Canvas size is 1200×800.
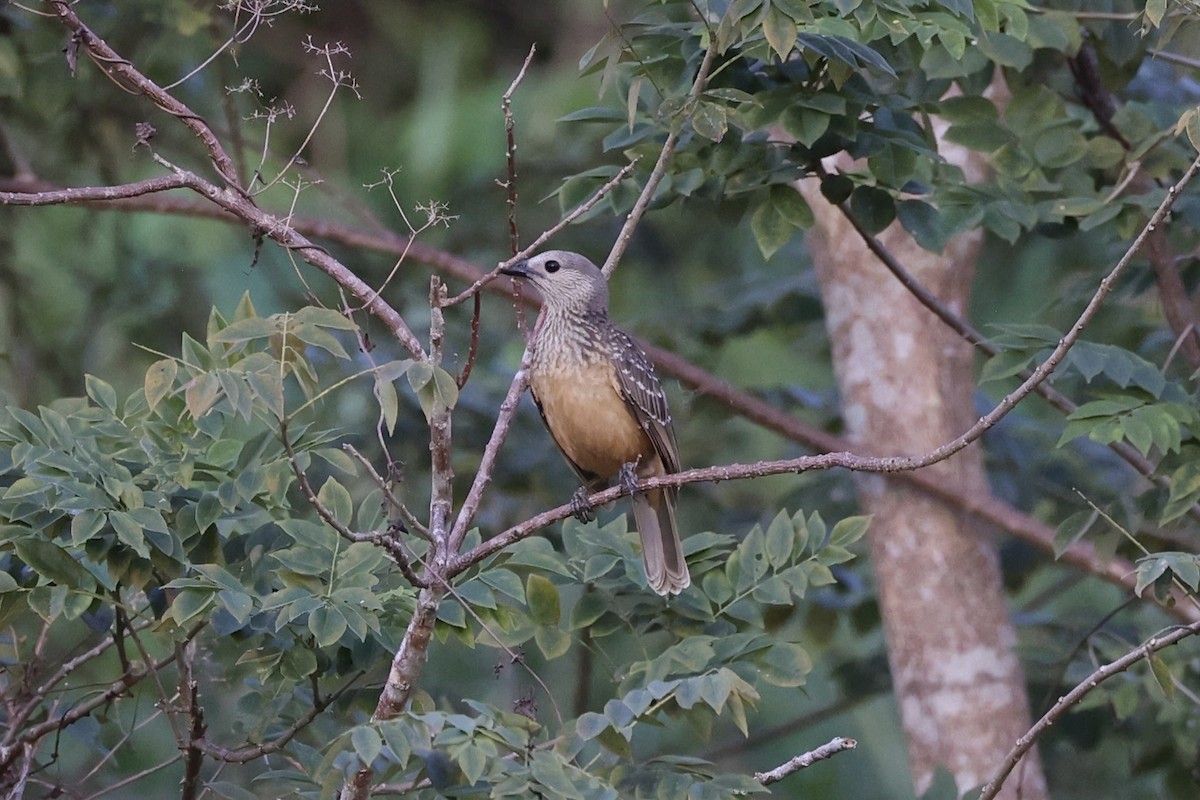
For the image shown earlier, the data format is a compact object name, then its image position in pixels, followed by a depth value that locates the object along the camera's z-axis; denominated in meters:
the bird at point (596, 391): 9.15
